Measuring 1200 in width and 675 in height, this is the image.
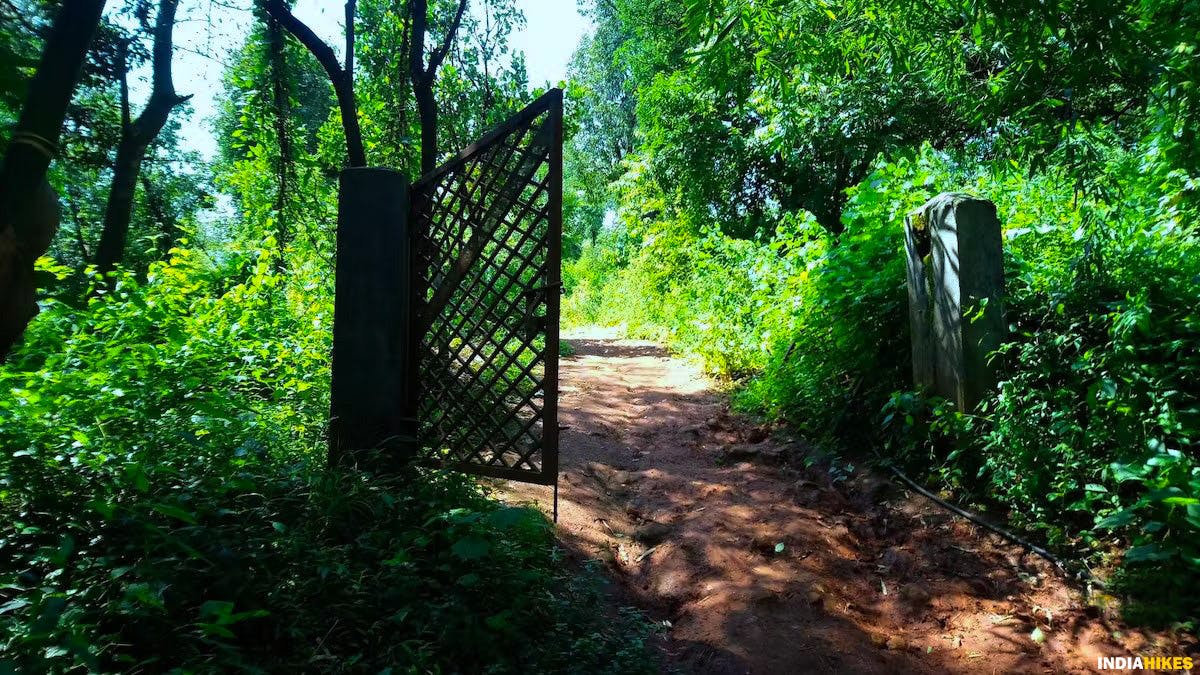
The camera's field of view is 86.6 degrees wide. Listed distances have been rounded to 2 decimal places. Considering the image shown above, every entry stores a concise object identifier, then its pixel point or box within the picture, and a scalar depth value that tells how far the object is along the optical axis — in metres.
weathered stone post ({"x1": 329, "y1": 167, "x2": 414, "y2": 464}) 3.70
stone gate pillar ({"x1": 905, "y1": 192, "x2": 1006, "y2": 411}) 3.57
